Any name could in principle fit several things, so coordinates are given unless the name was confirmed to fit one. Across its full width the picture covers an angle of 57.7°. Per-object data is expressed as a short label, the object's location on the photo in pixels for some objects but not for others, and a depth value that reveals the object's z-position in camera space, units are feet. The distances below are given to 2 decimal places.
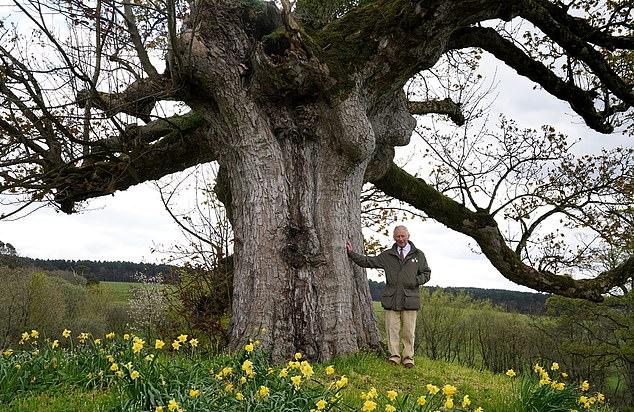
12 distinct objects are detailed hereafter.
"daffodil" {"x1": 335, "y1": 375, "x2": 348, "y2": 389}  12.45
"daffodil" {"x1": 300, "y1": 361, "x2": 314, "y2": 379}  12.56
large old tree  23.11
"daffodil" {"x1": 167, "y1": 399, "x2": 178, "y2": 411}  11.19
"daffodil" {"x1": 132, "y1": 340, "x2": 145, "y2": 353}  13.30
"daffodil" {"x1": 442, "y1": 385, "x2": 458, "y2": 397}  11.93
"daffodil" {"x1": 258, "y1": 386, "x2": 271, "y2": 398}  12.20
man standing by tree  24.34
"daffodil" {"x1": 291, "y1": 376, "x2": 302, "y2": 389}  12.93
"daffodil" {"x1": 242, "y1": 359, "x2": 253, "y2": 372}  12.89
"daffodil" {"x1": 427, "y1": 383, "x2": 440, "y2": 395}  12.44
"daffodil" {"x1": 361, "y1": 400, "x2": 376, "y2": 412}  11.01
